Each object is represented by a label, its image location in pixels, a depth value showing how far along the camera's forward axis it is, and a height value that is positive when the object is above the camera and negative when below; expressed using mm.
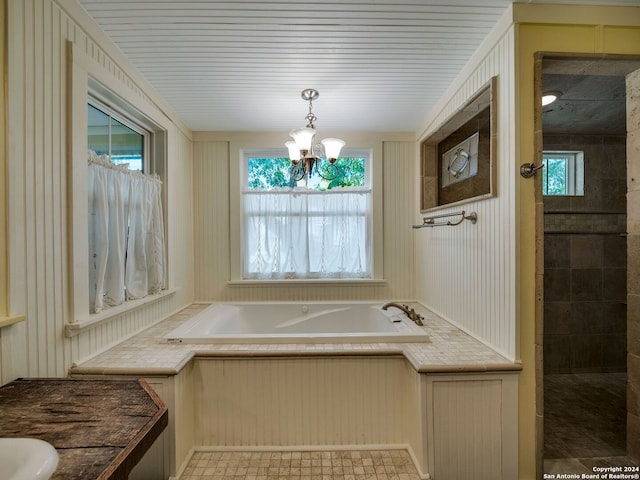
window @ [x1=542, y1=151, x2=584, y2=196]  2754 +631
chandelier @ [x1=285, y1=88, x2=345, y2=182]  1818 +594
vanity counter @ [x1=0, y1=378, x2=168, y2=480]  740 -560
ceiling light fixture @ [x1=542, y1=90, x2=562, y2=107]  1955 +971
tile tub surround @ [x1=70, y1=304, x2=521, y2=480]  1640 -860
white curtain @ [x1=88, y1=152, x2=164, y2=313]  1605 +36
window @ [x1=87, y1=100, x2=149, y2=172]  1712 +678
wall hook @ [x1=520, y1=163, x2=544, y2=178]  1405 +334
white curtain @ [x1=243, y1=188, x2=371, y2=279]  2891 +64
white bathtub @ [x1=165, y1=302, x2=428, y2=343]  2508 -709
